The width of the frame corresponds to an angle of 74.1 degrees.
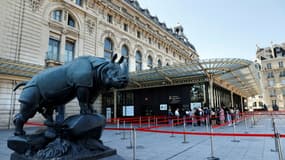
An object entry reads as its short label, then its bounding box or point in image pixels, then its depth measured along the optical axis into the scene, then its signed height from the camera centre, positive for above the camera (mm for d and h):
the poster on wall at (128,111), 21625 -974
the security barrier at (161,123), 5759 -1745
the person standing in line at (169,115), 17069 -1207
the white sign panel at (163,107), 19834 -482
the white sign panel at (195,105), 17948 -248
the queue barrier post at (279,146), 4191 -970
